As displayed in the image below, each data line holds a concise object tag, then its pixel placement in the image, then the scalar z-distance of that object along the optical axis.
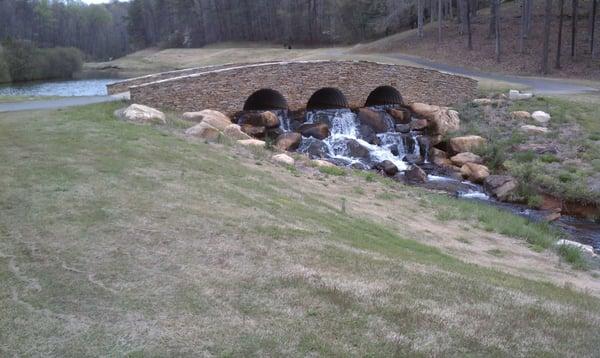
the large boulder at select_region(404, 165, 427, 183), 18.34
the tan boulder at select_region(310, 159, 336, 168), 16.27
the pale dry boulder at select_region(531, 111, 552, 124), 22.20
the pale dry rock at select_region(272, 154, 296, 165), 15.11
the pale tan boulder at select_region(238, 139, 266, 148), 16.29
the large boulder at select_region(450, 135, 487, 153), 21.11
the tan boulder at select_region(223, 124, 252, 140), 17.55
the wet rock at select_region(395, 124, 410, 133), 23.94
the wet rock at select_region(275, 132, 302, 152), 20.38
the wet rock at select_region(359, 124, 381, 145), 22.81
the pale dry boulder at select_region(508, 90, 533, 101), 24.80
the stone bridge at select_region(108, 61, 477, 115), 19.75
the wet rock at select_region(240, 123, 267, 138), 21.09
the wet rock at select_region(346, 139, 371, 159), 21.09
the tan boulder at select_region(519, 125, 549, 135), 21.22
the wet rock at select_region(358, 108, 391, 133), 24.00
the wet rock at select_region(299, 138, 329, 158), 20.58
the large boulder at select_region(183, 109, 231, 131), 18.50
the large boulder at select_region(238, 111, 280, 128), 21.97
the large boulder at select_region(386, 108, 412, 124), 25.00
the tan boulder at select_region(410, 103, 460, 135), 23.61
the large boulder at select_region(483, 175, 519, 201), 16.45
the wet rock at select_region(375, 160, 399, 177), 19.25
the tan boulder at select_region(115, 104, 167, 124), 15.71
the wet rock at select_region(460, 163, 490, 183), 18.25
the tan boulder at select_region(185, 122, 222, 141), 15.50
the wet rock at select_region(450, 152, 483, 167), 19.86
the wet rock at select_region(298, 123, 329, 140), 22.33
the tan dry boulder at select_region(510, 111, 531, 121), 22.66
